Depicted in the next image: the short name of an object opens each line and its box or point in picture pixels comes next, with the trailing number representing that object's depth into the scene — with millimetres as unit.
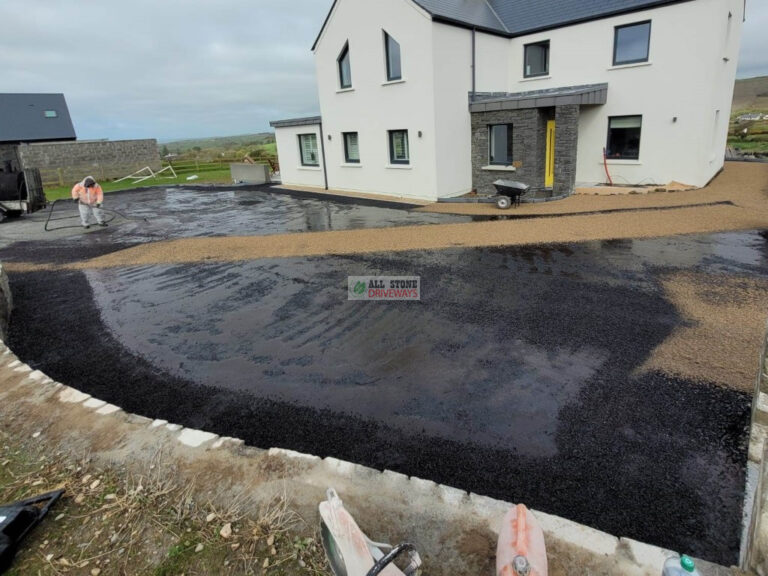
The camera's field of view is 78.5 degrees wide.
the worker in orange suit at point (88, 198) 14453
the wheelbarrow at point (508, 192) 14016
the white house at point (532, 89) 15227
